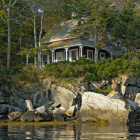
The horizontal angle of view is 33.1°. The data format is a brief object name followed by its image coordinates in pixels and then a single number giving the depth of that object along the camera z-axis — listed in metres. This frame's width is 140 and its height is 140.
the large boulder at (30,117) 16.56
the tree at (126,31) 26.41
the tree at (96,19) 25.80
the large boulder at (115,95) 19.64
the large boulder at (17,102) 20.42
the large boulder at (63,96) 20.42
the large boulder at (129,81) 22.89
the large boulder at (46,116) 17.05
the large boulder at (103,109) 16.03
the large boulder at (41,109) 18.16
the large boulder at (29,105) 19.42
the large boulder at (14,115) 17.02
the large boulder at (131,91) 23.16
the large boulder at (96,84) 23.19
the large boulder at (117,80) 23.14
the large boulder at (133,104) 19.15
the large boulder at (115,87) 23.27
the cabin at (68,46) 30.02
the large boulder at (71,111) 17.72
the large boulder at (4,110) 18.17
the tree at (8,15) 28.09
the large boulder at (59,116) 17.03
